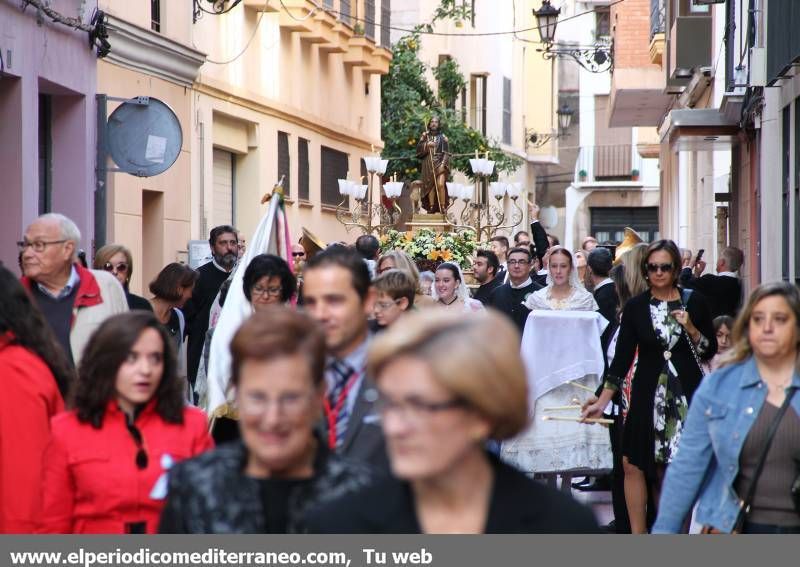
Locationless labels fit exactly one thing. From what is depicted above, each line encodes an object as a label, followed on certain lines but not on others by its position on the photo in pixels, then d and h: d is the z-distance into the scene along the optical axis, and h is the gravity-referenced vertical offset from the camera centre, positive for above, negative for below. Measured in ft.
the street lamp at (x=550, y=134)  185.63 +13.03
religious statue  89.76 +4.34
